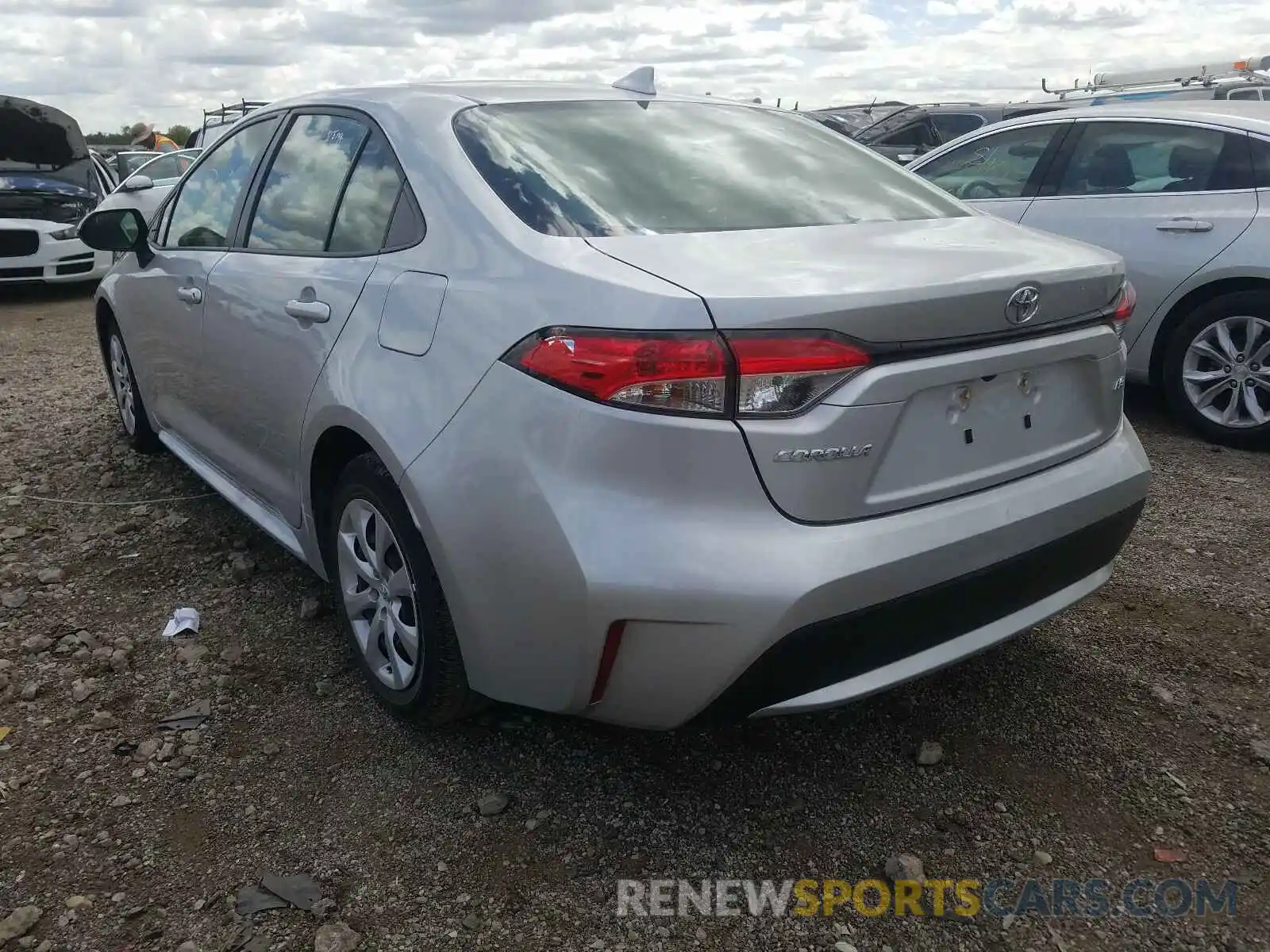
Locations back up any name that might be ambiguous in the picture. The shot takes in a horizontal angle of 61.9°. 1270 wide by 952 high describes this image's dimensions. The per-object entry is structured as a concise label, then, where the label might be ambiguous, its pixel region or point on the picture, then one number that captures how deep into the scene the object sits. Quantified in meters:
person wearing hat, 21.56
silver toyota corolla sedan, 1.91
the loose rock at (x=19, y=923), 2.05
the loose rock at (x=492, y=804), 2.38
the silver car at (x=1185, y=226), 4.73
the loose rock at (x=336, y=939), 2.01
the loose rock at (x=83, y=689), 2.89
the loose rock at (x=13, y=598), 3.46
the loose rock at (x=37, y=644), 3.15
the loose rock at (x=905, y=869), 2.16
